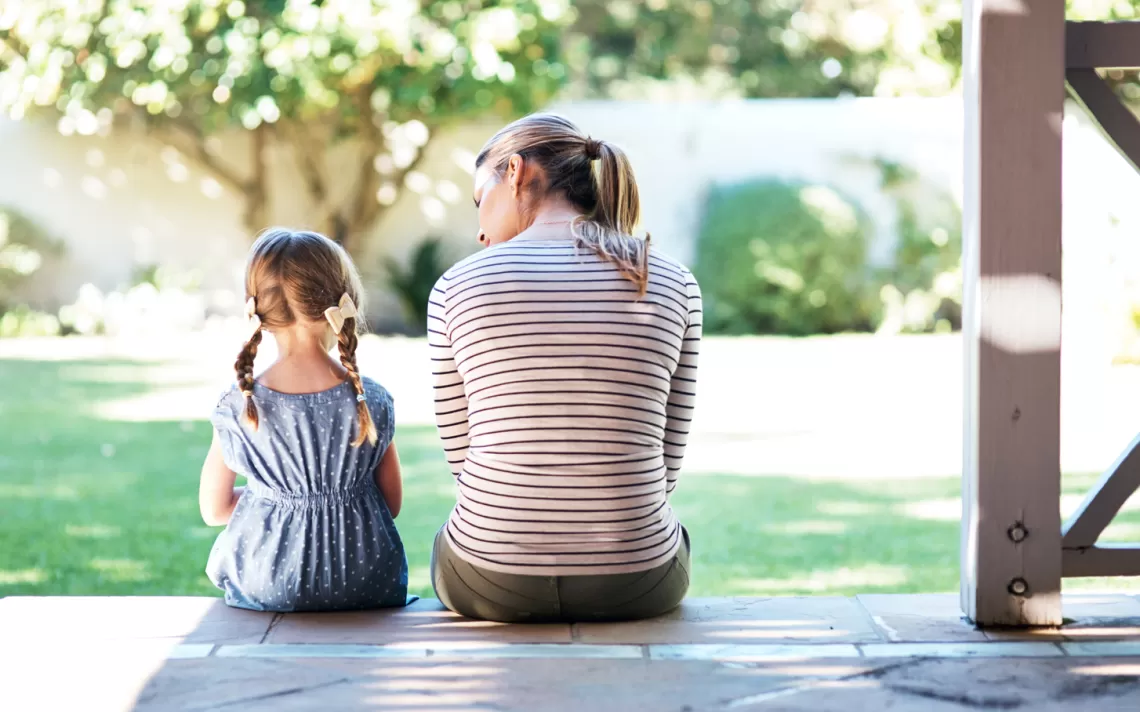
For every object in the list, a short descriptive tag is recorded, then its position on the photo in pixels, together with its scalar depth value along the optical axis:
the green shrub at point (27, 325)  11.94
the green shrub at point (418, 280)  12.63
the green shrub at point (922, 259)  12.08
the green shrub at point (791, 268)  12.08
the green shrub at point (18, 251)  12.29
